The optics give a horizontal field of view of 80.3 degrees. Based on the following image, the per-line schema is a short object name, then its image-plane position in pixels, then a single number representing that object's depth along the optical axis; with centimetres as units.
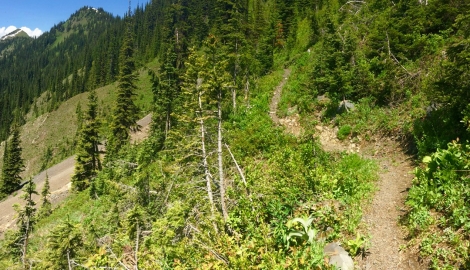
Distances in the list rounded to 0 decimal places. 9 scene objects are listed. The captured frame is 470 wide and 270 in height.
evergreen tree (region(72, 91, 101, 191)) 3434
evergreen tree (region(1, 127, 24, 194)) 4897
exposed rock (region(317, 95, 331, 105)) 2128
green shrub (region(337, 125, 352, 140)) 1741
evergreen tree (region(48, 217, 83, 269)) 1214
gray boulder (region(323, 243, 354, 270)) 725
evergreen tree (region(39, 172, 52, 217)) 2744
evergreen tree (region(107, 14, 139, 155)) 3422
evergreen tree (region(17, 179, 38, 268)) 1605
